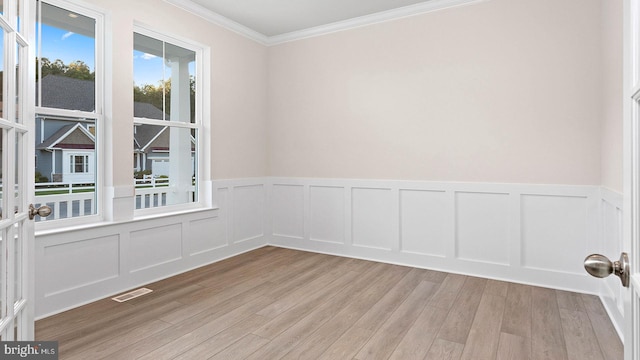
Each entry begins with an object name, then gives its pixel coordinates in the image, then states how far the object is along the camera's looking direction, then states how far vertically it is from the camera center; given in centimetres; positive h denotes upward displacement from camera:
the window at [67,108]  277 +56
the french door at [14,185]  117 -2
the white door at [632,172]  79 +1
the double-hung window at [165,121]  349 +60
